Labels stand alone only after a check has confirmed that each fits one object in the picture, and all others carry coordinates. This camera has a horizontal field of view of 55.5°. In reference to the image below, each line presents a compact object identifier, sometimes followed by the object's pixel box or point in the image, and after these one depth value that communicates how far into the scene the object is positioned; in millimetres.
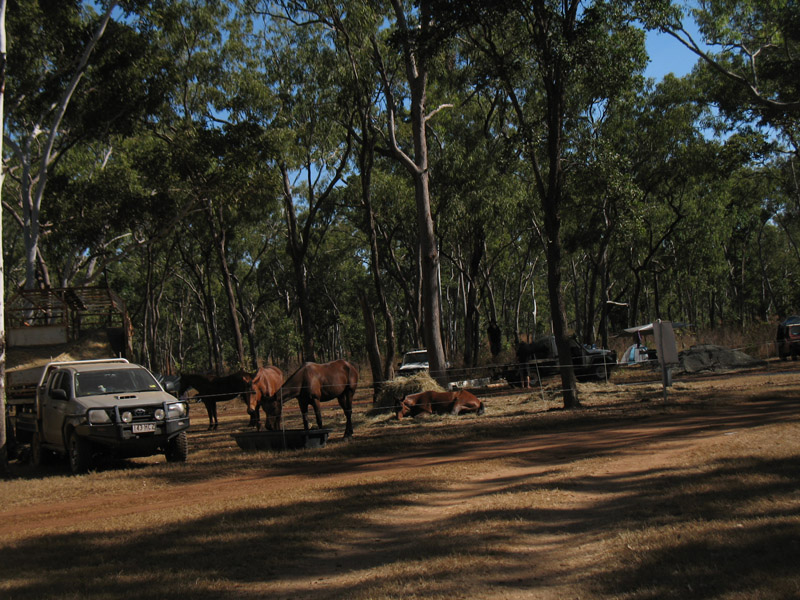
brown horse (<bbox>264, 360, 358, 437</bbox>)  15102
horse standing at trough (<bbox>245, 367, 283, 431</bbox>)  15008
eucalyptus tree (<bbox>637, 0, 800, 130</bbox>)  22809
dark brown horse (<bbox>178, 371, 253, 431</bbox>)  18312
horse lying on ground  18469
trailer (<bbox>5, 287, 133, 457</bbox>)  15891
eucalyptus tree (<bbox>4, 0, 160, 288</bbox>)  22016
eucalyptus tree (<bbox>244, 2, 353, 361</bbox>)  26312
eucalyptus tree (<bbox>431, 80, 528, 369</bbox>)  31375
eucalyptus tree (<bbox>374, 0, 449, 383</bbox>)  22438
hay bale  19016
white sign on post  17531
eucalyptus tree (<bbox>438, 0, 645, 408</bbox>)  17609
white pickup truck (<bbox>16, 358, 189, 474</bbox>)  12391
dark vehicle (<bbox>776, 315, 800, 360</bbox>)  29122
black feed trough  14055
